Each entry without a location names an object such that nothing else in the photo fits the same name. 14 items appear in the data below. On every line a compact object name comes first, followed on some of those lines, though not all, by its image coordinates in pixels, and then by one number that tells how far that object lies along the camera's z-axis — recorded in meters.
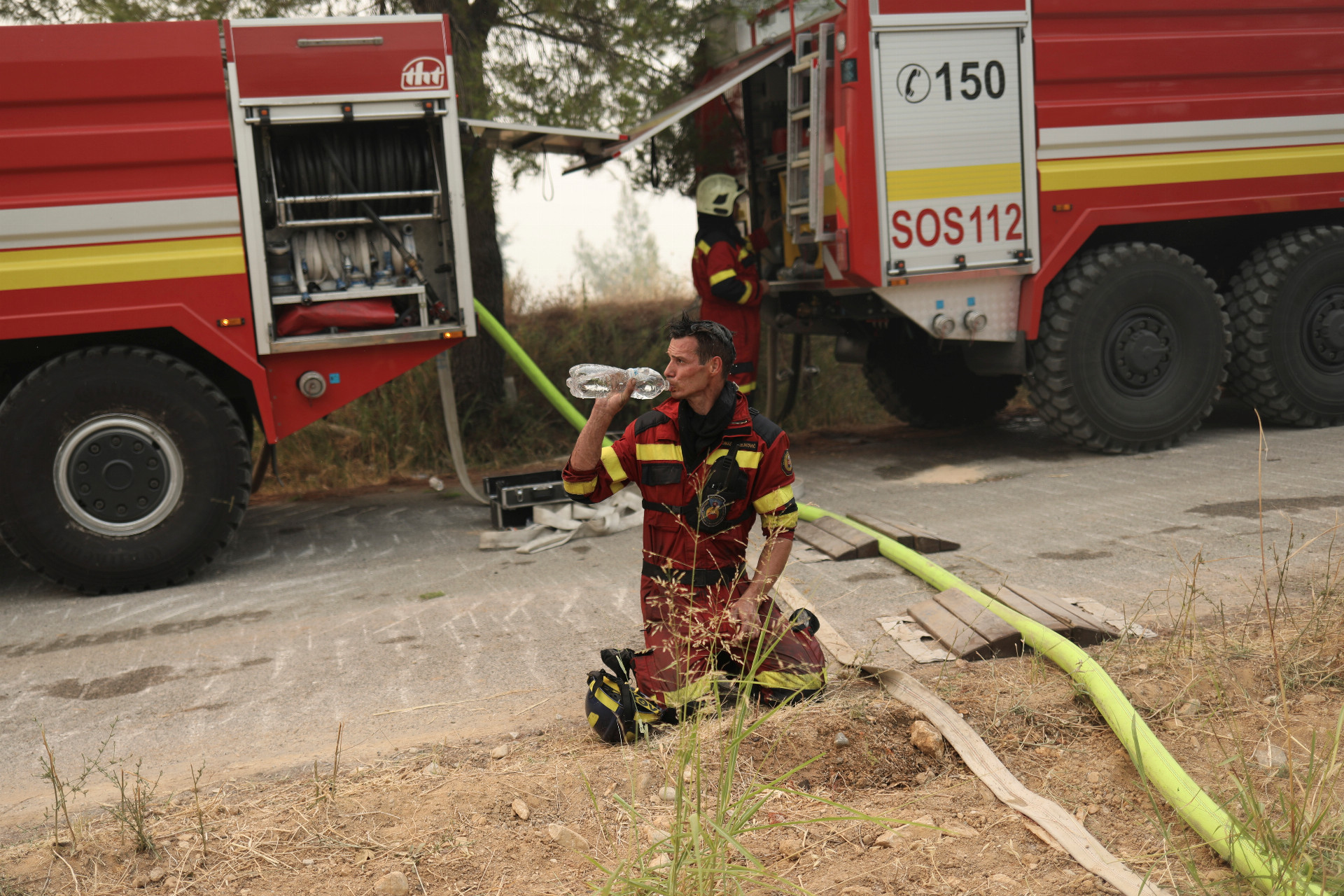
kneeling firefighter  3.52
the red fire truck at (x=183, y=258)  5.70
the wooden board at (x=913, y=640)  4.19
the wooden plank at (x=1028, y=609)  4.18
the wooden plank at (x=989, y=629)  4.10
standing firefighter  7.95
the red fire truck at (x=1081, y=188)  7.16
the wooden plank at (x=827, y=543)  5.65
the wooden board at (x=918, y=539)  5.71
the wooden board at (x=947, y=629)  4.13
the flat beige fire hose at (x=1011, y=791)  2.64
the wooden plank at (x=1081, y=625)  4.16
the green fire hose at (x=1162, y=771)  2.48
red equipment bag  6.16
